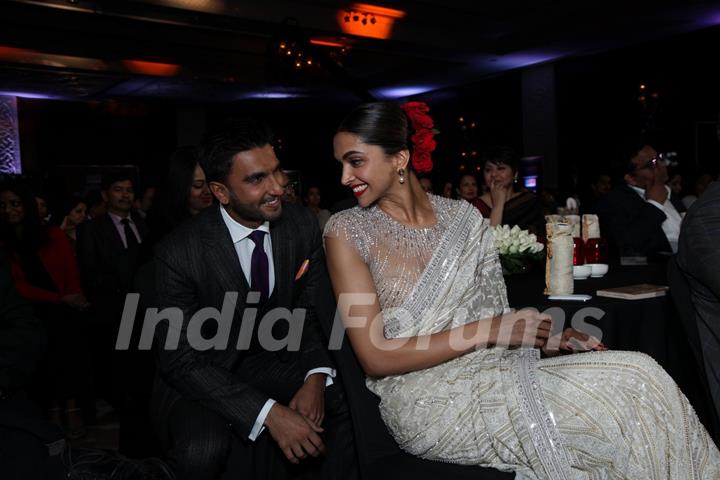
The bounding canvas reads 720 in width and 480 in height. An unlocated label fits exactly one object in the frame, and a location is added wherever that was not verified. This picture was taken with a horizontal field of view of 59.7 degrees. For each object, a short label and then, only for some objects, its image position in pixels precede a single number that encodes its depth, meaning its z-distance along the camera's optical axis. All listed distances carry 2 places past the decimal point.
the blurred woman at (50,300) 4.17
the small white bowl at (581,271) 2.97
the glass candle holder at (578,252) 3.04
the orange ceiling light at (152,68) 11.83
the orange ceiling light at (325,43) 9.98
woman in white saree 1.55
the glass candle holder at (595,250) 3.04
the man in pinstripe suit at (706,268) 1.86
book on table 2.48
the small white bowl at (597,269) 3.02
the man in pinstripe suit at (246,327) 2.06
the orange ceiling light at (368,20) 9.17
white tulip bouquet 3.02
